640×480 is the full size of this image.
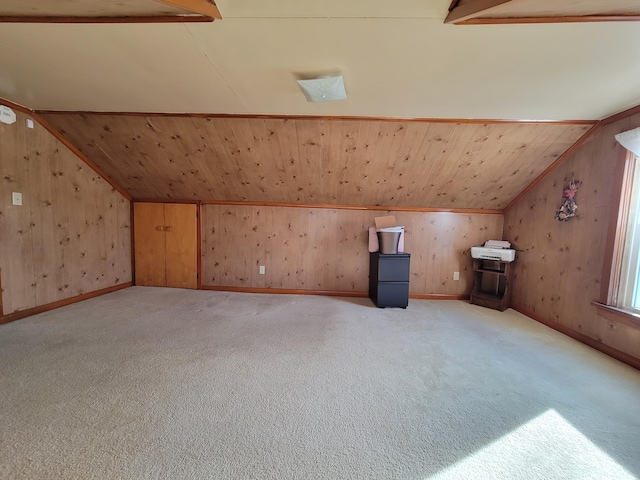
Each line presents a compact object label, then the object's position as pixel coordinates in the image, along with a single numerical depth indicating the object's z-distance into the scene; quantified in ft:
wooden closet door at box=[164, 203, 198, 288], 12.47
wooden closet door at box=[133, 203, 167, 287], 12.64
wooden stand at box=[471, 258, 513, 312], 10.39
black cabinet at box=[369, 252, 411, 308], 10.31
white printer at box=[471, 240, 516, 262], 10.13
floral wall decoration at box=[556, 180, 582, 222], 8.27
